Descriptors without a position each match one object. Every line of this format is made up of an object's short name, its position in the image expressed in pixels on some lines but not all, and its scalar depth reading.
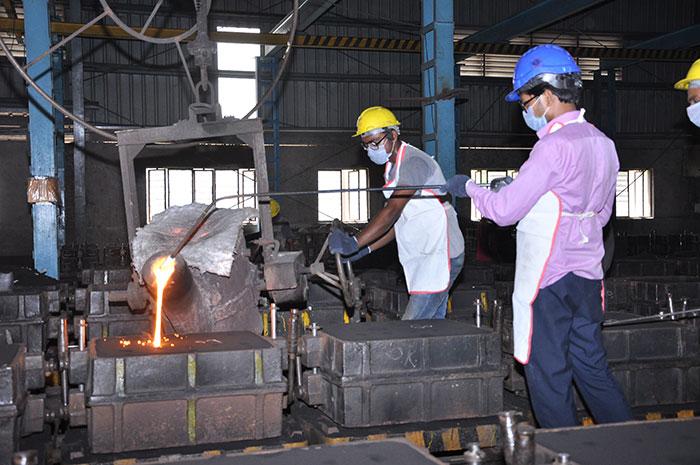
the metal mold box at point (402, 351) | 3.70
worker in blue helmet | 3.37
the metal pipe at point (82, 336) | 3.76
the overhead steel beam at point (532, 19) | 11.19
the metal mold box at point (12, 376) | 3.21
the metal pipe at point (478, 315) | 4.35
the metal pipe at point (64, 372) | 3.75
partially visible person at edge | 4.53
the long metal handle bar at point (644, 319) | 4.08
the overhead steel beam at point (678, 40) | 14.03
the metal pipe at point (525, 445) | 1.94
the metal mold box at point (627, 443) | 2.02
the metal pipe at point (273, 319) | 4.00
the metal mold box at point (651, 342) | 4.18
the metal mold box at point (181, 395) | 3.36
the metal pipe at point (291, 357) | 4.04
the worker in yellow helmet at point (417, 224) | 4.91
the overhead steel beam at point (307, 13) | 12.52
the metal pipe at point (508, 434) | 2.02
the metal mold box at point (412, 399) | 3.69
